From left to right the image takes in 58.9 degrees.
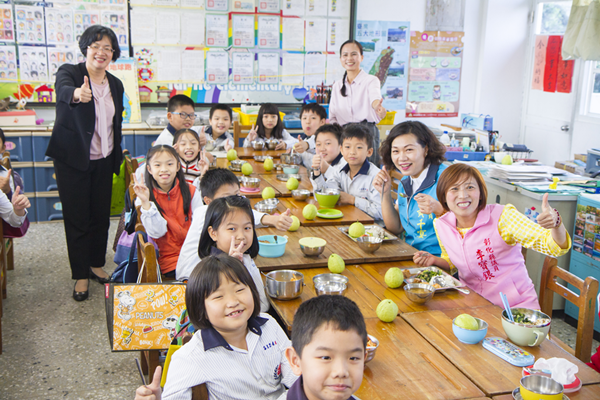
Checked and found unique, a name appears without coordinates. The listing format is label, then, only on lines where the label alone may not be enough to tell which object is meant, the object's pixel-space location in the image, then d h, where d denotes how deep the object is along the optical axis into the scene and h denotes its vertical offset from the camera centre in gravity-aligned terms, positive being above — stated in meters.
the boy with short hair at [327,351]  1.16 -0.55
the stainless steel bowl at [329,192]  3.01 -0.52
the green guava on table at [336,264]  2.07 -0.62
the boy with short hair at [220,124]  4.61 -0.22
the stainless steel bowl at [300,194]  3.17 -0.55
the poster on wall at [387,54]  6.00 +0.56
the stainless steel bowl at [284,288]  1.82 -0.64
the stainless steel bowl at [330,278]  1.96 -0.65
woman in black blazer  3.09 -0.31
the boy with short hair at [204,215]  2.27 -0.54
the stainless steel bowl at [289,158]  4.29 -0.46
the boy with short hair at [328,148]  3.70 -0.32
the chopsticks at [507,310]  1.62 -0.61
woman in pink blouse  4.50 +0.06
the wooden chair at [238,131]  4.95 -0.30
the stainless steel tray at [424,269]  1.98 -0.64
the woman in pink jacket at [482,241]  2.12 -0.54
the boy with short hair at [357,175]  3.13 -0.46
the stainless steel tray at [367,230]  2.47 -0.61
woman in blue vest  2.68 -0.36
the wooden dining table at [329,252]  2.17 -0.64
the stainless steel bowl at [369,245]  2.27 -0.60
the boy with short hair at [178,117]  4.05 -0.15
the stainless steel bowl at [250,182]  3.39 -0.52
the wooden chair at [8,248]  3.35 -1.03
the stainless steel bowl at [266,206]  2.92 -0.58
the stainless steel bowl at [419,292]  1.80 -0.64
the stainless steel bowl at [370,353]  1.44 -0.67
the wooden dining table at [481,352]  1.39 -0.69
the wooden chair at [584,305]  1.77 -0.66
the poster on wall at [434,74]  6.19 +0.37
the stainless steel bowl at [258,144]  4.77 -0.39
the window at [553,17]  5.80 +1.01
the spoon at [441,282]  1.94 -0.65
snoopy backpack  2.02 -0.82
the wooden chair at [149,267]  1.97 -0.65
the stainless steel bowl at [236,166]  3.95 -0.49
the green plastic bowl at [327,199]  2.98 -0.54
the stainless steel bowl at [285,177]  3.72 -0.53
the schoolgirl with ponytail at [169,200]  2.70 -0.54
